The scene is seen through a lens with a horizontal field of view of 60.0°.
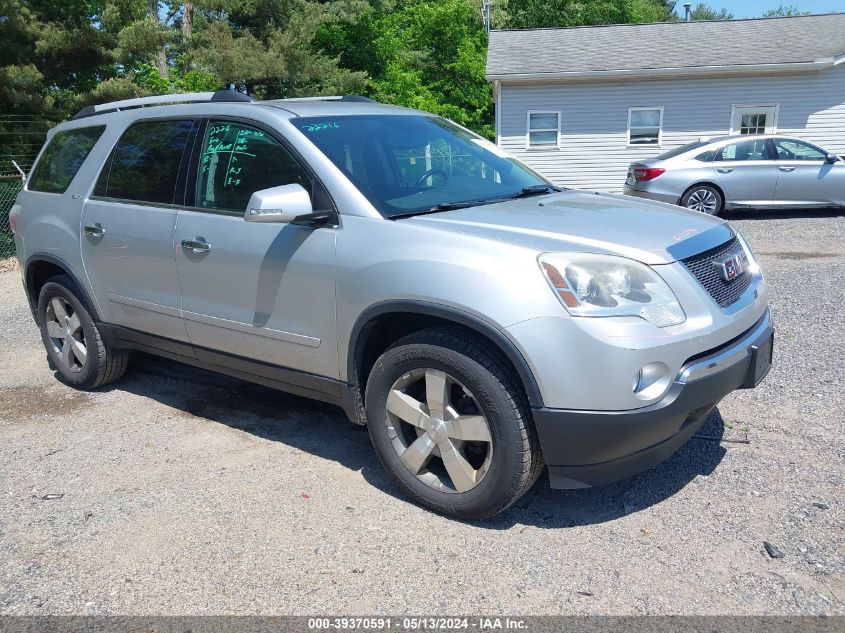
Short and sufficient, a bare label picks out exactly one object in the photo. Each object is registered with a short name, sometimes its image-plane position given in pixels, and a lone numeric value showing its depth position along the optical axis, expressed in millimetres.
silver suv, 2926
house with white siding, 17531
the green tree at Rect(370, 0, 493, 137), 27547
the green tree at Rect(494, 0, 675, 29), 37438
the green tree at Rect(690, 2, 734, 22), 68688
